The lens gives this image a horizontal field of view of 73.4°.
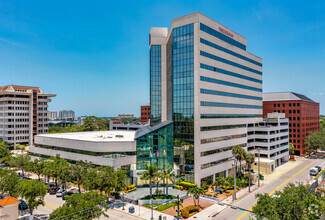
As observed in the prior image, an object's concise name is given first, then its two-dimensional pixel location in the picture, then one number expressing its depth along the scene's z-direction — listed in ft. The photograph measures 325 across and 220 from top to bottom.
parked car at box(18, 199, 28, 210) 149.87
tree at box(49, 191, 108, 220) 93.15
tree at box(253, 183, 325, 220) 101.71
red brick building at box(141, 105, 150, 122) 570.05
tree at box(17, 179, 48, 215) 124.06
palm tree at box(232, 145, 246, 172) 199.43
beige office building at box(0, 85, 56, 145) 386.32
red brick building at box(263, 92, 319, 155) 358.23
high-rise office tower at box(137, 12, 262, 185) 198.18
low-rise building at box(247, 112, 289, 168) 276.82
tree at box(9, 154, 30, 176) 211.82
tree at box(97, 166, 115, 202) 150.20
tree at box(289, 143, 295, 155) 349.27
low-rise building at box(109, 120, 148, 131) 461.74
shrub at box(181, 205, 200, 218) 137.39
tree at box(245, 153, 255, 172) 204.38
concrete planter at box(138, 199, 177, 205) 157.64
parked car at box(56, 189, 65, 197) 173.06
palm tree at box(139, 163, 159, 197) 160.97
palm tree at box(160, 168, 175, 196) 168.25
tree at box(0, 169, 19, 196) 142.94
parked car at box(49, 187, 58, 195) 179.32
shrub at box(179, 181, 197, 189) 186.80
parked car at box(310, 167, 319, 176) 235.61
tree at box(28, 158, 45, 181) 188.69
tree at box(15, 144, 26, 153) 356.59
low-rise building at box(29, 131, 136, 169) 186.39
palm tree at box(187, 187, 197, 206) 149.65
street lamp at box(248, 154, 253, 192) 206.90
